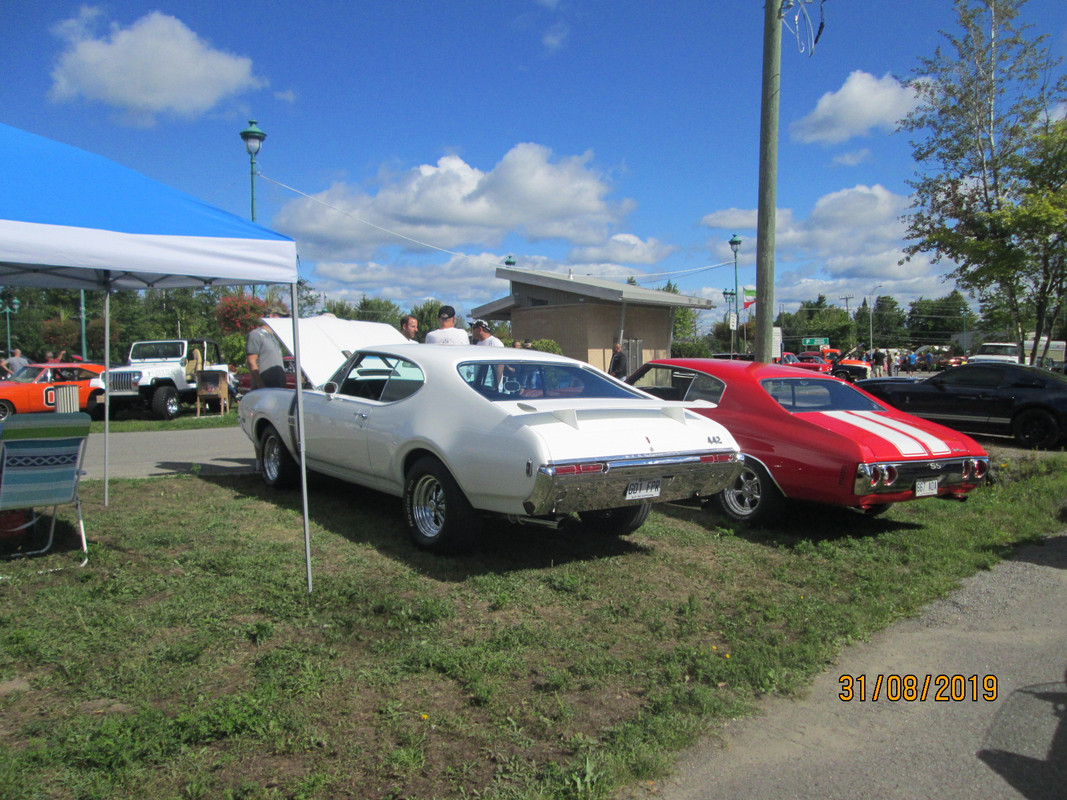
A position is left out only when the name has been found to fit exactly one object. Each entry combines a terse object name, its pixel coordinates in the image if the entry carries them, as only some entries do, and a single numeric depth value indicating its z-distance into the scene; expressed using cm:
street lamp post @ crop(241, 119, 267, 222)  1391
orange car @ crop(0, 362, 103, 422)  1652
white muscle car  471
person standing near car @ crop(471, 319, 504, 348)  938
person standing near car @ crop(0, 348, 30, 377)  1976
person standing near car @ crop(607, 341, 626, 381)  1358
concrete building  2233
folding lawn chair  508
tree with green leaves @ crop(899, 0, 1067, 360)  1509
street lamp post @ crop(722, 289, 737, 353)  4922
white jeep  1777
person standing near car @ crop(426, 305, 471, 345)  833
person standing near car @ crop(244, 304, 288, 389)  896
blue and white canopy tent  409
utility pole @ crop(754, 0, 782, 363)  893
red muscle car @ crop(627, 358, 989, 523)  589
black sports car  1237
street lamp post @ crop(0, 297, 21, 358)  3772
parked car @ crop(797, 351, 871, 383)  2955
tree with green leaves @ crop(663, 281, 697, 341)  5474
